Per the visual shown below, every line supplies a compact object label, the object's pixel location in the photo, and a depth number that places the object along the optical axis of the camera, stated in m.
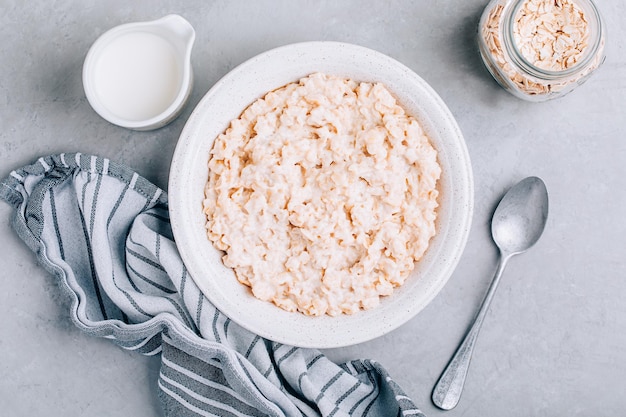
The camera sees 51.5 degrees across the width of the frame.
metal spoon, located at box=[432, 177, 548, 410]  1.25
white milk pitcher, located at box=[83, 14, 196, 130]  1.19
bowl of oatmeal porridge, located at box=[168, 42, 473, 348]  1.12
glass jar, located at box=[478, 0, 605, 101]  1.14
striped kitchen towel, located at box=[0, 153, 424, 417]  1.19
